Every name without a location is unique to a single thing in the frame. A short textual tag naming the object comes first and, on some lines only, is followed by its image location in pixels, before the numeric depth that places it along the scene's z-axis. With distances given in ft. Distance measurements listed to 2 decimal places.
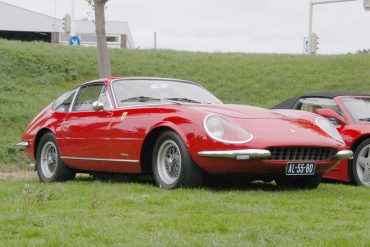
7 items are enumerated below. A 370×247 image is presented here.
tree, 46.85
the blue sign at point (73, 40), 112.49
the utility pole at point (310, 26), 105.19
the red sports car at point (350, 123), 28.78
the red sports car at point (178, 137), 22.80
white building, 144.46
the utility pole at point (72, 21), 115.59
